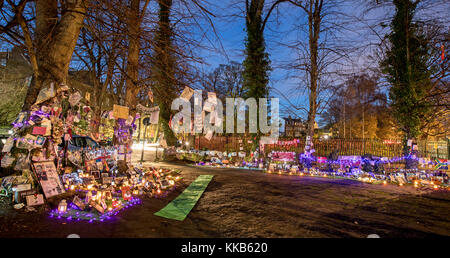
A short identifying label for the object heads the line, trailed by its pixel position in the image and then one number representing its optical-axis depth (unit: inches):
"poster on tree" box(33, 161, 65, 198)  176.2
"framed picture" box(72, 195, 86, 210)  159.3
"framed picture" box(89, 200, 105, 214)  154.5
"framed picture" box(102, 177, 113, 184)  226.2
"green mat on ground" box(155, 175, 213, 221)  162.9
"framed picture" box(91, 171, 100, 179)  245.5
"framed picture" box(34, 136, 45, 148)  181.0
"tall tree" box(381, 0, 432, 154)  401.4
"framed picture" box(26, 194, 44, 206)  157.9
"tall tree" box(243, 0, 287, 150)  555.8
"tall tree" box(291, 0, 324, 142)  453.1
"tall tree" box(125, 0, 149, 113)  278.0
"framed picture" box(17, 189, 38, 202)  160.2
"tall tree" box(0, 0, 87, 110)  182.2
